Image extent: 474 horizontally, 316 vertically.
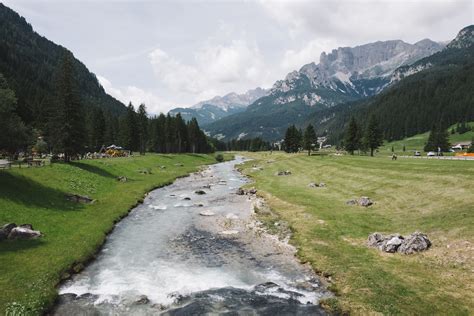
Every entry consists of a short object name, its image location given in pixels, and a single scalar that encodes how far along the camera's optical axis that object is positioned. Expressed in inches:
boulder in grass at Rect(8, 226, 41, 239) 1213.3
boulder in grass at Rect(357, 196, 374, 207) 1844.1
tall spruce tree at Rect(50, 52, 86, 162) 2827.3
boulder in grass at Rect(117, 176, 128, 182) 2893.2
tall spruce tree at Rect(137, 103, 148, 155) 5275.6
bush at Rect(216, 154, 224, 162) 7274.6
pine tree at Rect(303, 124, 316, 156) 5802.2
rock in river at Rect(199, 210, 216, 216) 1910.7
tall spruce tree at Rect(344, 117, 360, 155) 5378.9
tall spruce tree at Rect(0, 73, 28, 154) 1745.8
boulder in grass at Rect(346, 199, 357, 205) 1916.3
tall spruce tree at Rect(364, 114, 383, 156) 5098.4
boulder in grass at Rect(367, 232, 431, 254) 1123.3
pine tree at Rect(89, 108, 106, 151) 5196.9
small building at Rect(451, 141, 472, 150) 7689.0
